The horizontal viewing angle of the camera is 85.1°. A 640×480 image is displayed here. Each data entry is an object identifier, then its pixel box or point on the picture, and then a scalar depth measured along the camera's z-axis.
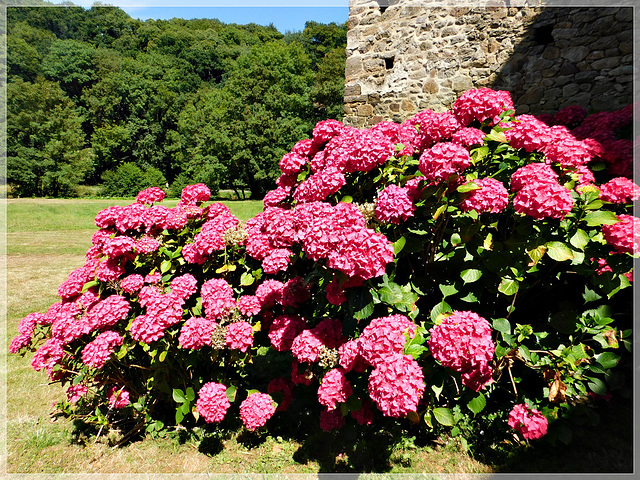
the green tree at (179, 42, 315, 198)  24.39
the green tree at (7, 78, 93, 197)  23.05
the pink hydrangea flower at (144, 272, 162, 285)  2.46
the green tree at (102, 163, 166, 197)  26.69
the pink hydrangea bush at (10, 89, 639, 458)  1.78
